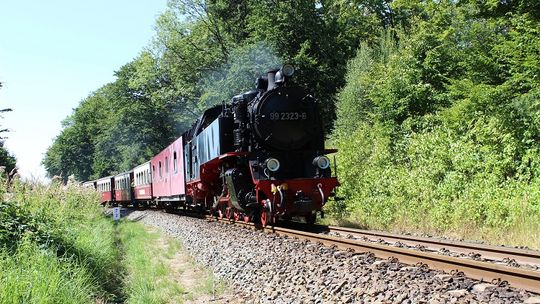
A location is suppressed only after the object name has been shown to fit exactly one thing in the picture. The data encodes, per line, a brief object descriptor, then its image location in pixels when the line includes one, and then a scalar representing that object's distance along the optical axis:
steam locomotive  11.34
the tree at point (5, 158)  27.62
